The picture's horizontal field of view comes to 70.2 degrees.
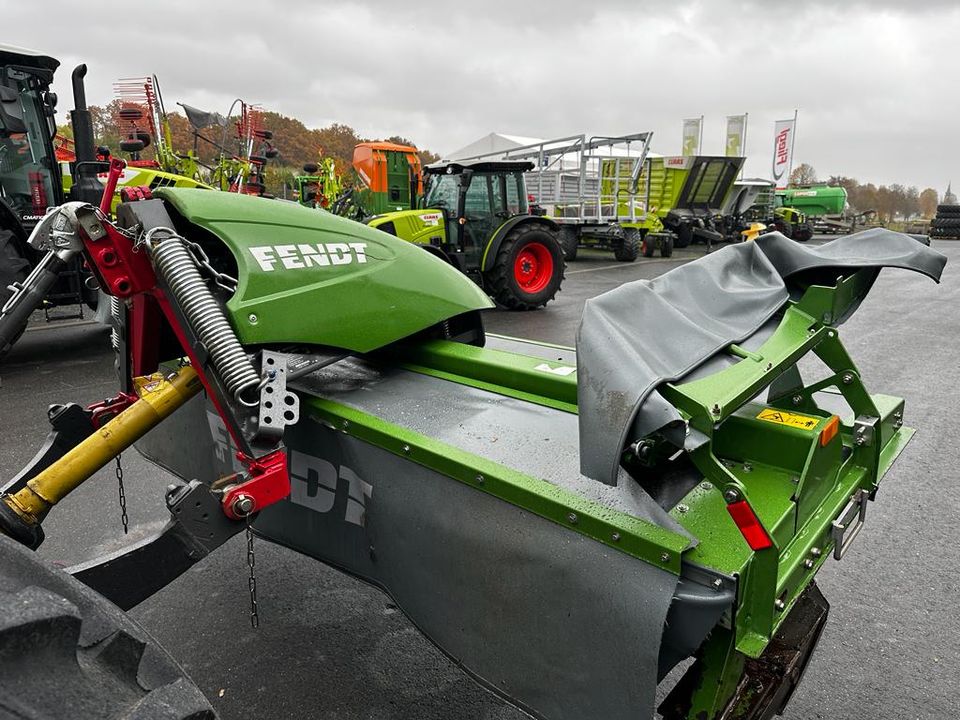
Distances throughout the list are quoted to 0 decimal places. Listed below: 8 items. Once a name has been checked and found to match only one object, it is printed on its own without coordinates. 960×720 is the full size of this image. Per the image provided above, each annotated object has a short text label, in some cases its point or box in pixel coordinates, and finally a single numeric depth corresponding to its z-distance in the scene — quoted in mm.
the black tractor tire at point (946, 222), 27391
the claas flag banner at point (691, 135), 26897
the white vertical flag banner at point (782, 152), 30844
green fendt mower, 1335
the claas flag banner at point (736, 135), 27452
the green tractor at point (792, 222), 24391
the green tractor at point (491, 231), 9211
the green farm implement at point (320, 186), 13533
